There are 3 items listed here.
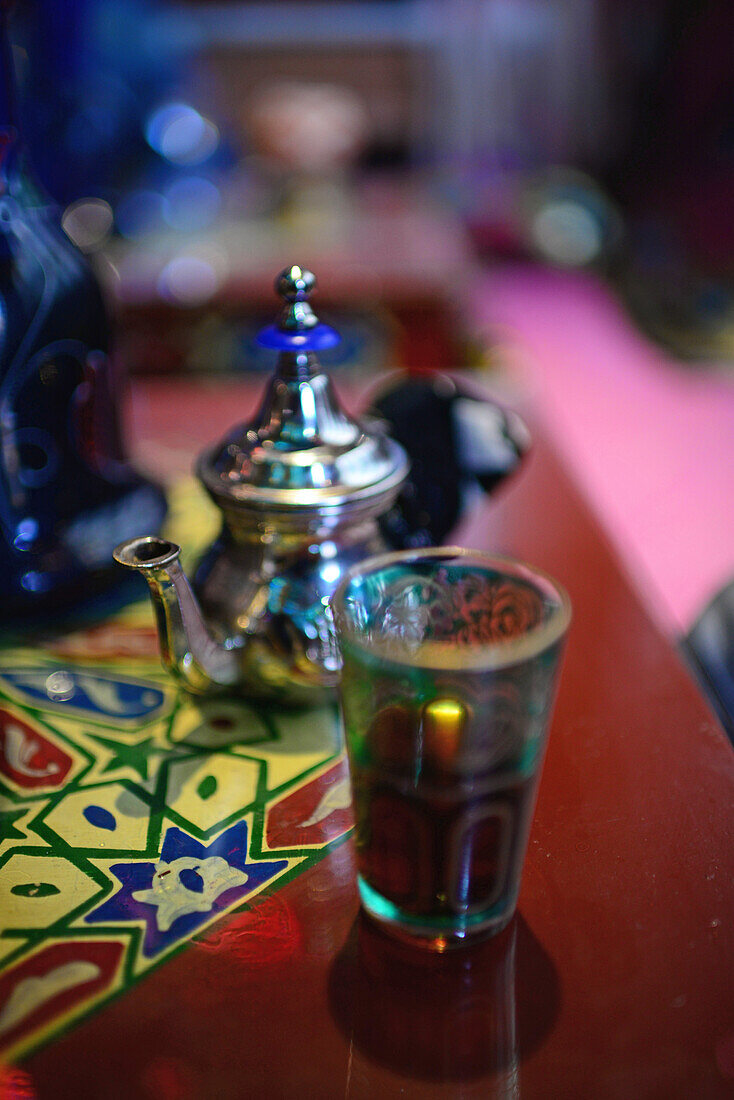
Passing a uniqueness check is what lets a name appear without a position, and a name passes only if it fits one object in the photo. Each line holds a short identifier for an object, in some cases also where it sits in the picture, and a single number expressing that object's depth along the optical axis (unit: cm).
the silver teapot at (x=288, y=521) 43
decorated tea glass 31
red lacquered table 29
